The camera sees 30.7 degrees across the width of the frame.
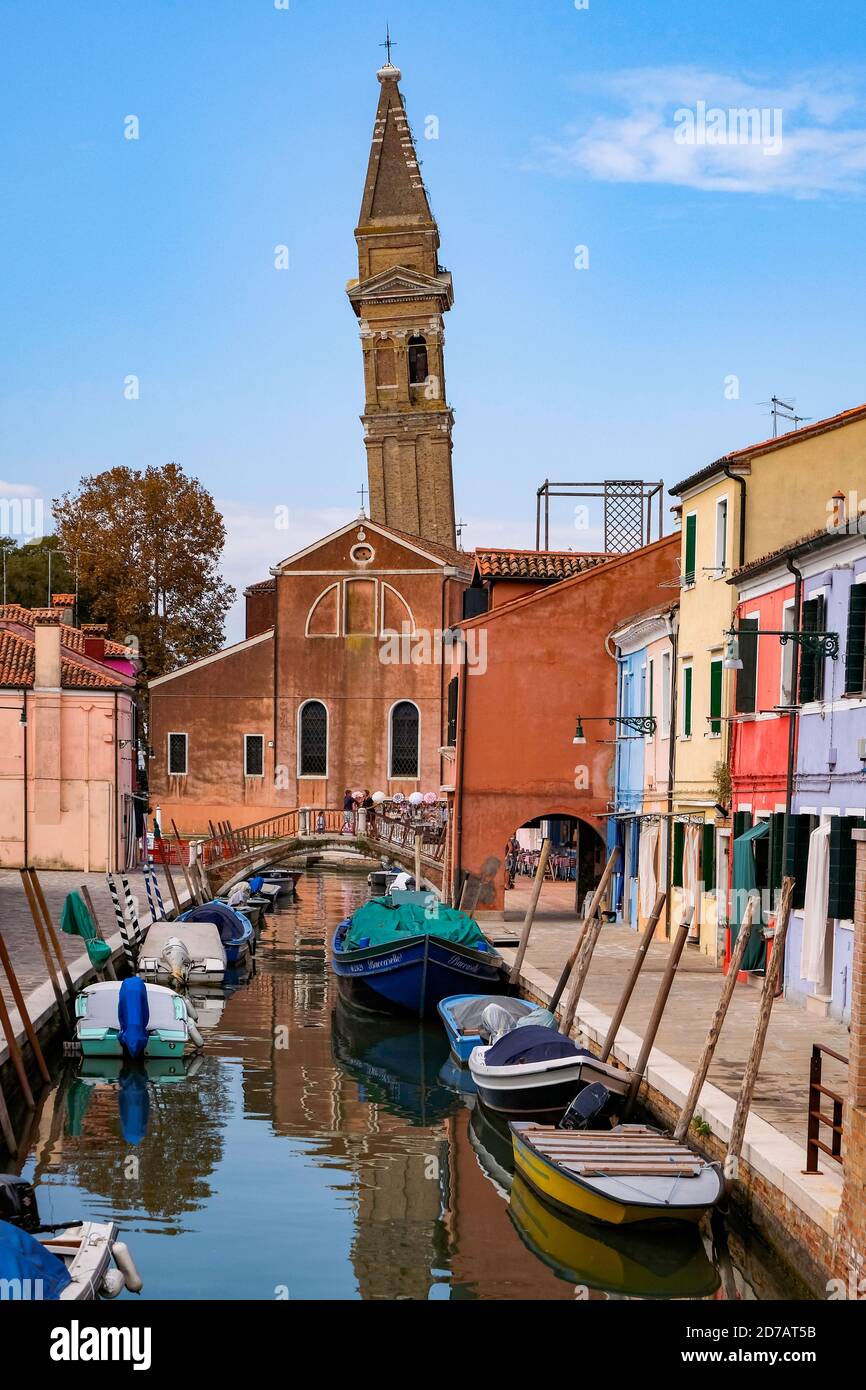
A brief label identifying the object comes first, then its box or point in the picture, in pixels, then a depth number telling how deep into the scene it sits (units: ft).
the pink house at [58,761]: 121.39
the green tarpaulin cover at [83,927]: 73.15
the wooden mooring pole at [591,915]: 58.29
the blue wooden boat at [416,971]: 72.79
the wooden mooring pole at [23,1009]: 49.65
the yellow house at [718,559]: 66.54
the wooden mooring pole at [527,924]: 70.42
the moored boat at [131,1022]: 61.87
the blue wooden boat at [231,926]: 95.04
